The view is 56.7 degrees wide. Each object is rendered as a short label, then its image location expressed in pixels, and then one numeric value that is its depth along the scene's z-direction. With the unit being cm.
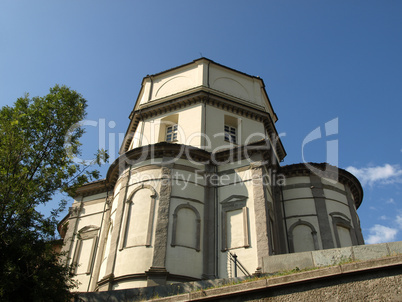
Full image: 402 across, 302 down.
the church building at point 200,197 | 1734
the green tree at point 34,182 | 1085
